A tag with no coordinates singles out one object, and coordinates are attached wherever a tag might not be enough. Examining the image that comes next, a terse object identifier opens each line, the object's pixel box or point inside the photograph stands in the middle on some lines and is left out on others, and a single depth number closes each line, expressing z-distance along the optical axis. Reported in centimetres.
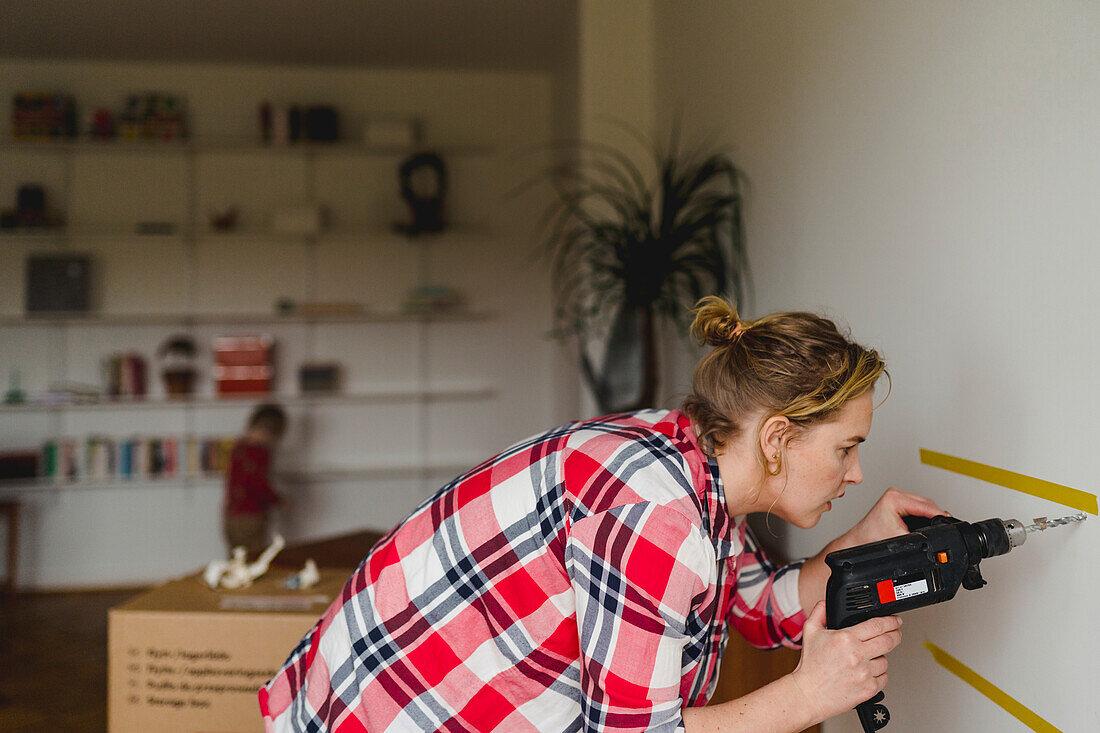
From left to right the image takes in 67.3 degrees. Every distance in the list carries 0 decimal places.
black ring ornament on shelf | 450
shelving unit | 449
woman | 89
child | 407
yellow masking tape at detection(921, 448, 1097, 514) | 93
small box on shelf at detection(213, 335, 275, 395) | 455
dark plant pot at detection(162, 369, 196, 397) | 447
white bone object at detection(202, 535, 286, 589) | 181
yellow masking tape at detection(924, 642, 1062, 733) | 101
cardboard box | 162
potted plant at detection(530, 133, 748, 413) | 221
